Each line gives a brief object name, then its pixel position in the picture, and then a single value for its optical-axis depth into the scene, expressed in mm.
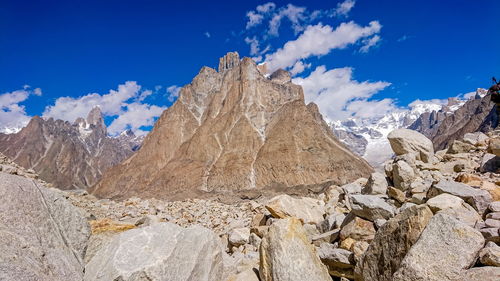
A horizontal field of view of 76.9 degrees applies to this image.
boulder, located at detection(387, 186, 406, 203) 9161
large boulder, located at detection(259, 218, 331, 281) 6039
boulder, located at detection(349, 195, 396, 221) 7594
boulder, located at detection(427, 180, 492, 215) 6766
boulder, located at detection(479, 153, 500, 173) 10509
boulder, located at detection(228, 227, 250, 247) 10734
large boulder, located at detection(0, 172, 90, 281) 4156
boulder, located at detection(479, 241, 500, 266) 4391
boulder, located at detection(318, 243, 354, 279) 6543
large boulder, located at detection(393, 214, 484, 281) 4516
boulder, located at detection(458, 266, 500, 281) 4227
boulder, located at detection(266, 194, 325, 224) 11094
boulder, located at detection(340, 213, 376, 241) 7391
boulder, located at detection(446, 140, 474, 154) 14994
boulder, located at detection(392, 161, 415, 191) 10820
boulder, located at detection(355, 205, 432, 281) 5184
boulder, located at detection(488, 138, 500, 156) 10461
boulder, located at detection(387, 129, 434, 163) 14875
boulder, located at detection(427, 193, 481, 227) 6203
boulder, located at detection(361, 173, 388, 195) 11262
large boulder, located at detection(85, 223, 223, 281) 5430
